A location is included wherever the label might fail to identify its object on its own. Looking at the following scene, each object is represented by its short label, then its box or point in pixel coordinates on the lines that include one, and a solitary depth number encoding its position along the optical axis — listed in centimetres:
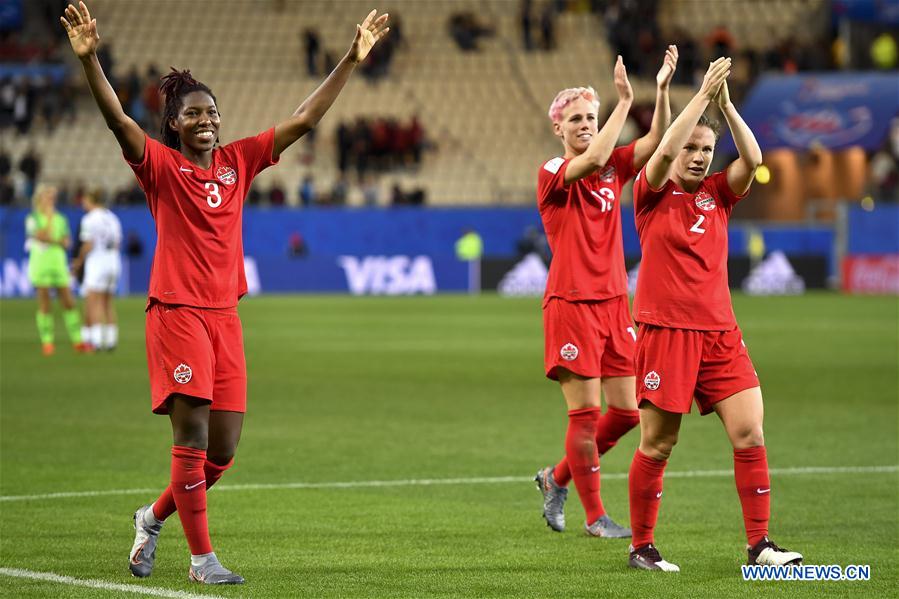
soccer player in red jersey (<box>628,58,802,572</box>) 1408
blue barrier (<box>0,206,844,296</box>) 7744
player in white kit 4109
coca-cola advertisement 7950
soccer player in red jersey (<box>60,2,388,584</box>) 1334
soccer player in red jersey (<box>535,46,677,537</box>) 1639
